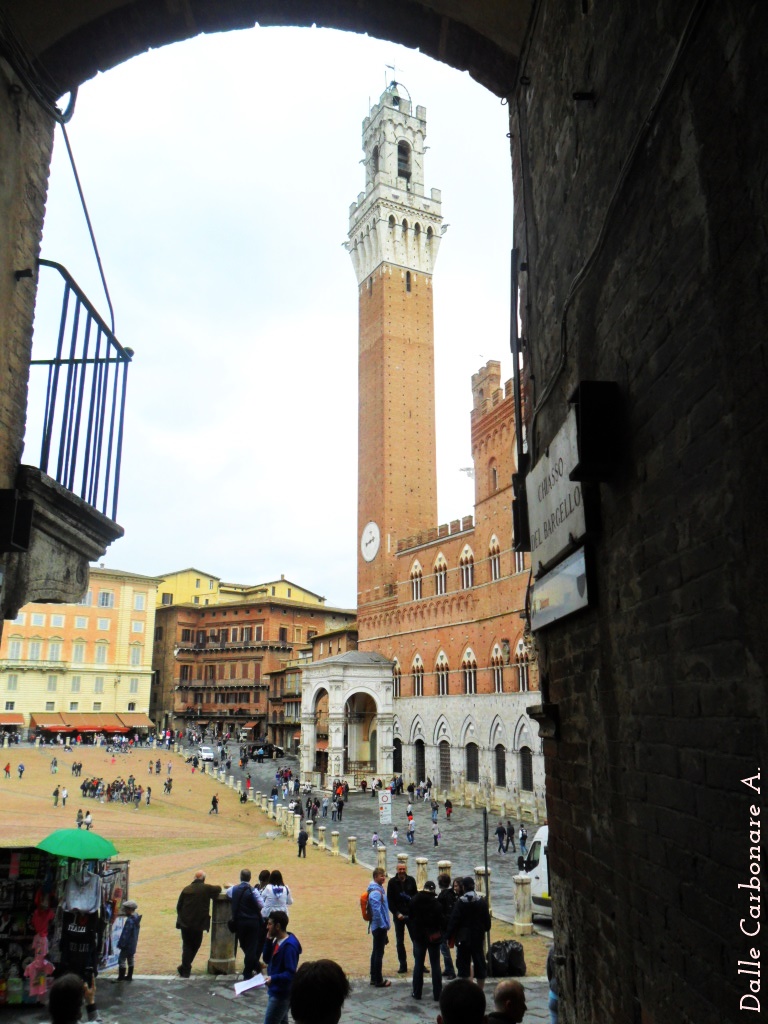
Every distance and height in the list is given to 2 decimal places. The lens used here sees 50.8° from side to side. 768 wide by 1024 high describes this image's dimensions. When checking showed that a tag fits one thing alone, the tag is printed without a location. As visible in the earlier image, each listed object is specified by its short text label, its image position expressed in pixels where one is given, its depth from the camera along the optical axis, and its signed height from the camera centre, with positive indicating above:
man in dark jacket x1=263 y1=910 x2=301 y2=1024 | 6.25 -1.84
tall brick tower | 48.97 +23.79
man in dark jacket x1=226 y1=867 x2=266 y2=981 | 8.89 -2.10
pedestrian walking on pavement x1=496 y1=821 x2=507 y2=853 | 22.36 -3.00
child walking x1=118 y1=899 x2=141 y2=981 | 8.53 -2.19
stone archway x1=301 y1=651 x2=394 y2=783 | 42.06 +0.64
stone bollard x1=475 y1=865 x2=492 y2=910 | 13.08 -2.50
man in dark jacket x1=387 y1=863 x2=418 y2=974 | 9.34 -1.95
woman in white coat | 9.16 -1.86
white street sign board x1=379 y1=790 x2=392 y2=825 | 24.30 -2.32
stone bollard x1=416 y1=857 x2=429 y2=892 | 15.19 -2.65
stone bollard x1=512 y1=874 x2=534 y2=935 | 11.95 -2.60
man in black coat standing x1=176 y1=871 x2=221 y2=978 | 8.98 -2.07
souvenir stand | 7.28 -1.66
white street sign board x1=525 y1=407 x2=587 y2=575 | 3.95 +1.21
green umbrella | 7.43 -1.06
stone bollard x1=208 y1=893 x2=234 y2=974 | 9.16 -2.39
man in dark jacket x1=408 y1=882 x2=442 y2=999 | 8.29 -2.07
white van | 12.83 -2.36
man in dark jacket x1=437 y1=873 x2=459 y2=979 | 8.86 -1.93
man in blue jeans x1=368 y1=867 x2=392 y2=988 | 8.91 -2.15
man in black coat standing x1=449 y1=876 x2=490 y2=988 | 8.26 -2.00
